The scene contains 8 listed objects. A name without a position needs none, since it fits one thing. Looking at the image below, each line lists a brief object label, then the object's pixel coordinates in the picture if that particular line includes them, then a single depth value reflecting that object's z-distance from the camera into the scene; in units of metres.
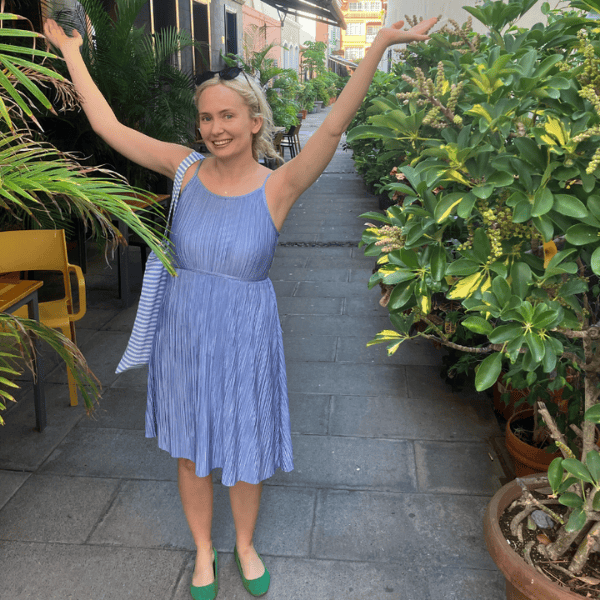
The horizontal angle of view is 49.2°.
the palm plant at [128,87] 5.79
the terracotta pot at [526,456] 2.75
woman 2.02
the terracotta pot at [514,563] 1.83
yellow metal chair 3.67
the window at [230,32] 14.80
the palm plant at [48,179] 1.33
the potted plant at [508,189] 1.31
